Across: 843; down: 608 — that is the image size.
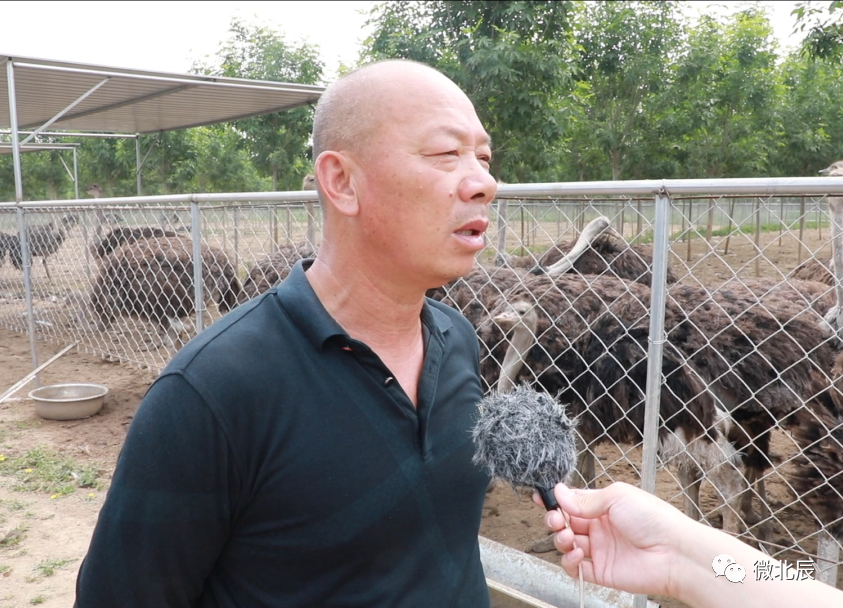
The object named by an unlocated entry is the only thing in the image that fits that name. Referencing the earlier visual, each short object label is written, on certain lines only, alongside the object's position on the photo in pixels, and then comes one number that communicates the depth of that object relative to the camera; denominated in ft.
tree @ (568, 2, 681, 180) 46.62
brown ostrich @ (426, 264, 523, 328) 12.80
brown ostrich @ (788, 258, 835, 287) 21.48
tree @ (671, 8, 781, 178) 47.44
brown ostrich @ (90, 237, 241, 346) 21.08
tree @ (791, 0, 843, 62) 29.91
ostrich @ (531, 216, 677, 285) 17.01
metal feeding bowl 16.99
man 3.50
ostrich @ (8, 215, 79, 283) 21.29
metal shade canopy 19.71
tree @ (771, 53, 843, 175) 58.18
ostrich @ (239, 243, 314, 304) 18.51
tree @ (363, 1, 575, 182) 32.07
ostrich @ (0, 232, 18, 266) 32.01
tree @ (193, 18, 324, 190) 42.98
